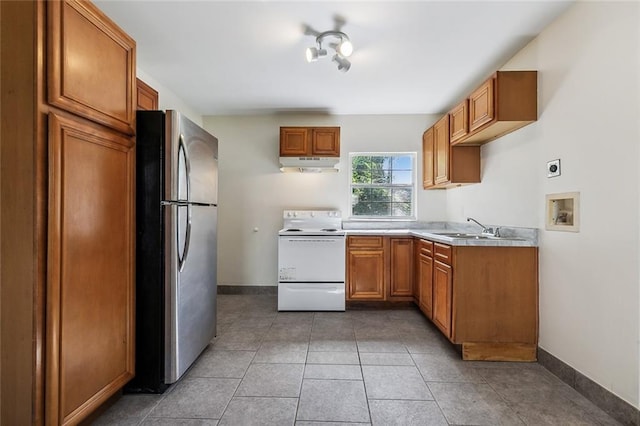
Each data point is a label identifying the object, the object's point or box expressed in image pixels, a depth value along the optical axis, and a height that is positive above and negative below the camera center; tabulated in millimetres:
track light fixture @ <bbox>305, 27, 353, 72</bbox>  2242 +1296
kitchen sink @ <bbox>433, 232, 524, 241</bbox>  2785 -217
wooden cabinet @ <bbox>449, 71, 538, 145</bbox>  2273 +889
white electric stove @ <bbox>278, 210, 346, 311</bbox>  3455 -681
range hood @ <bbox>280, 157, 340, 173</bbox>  3839 +651
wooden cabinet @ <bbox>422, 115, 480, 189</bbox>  3201 +582
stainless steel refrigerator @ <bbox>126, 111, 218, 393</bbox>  1854 -241
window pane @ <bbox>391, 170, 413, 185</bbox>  4238 +520
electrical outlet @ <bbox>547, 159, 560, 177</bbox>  2086 +333
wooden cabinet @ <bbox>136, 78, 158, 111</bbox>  2202 +898
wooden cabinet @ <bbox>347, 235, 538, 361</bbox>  2293 -687
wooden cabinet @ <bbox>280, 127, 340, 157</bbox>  3834 +939
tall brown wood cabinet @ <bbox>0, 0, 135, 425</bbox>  1239 +4
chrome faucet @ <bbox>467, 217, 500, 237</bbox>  2758 -159
